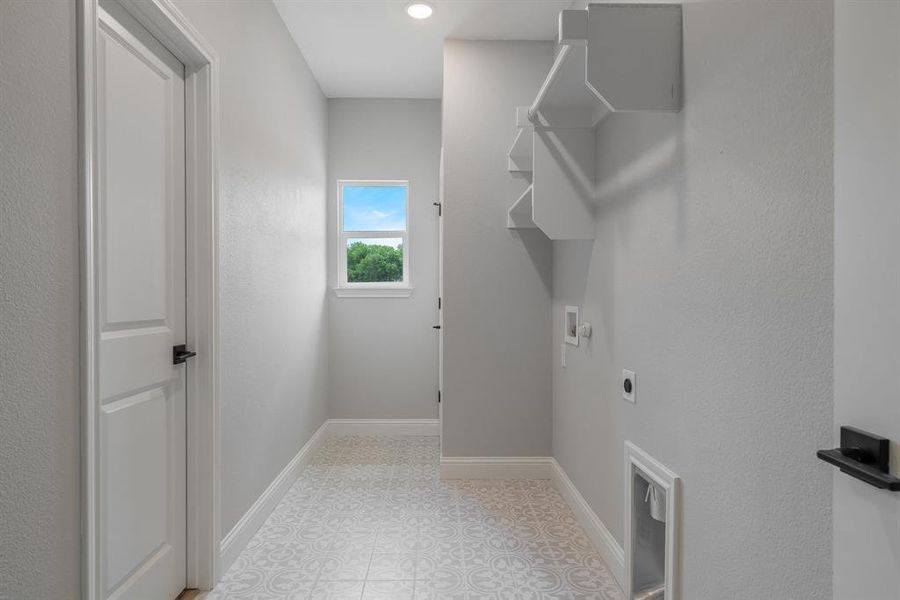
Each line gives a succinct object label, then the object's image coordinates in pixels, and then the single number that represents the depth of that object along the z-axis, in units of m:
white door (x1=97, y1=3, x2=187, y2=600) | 1.35
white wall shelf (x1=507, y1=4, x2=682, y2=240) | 1.33
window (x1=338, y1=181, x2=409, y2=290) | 3.88
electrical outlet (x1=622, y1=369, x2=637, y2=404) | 1.69
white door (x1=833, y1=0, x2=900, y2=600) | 0.69
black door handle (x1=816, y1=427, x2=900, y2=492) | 0.69
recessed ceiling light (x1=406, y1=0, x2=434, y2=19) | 2.51
